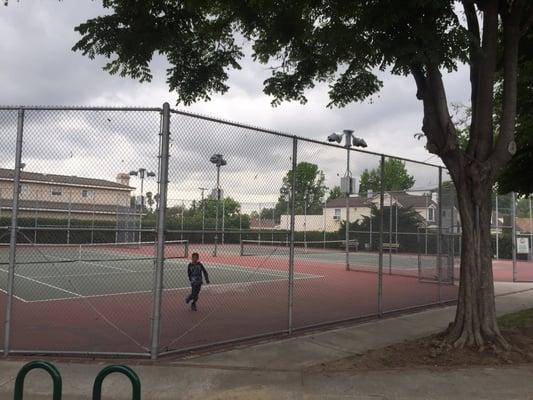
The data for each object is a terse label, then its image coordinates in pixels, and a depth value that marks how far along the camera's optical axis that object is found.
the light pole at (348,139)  21.47
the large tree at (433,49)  6.89
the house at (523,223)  48.44
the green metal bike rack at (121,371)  3.59
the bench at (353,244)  20.10
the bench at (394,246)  18.11
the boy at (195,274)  9.62
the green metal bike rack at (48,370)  3.61
